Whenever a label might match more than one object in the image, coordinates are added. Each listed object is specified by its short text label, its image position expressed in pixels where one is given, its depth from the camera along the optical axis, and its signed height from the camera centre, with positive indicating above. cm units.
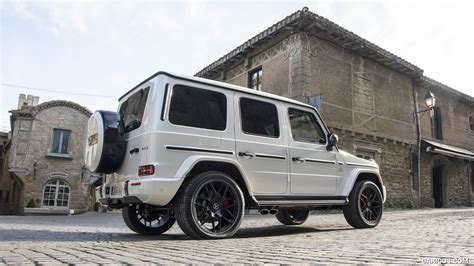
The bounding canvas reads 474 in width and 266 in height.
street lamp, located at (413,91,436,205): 1594 +307
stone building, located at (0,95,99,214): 2053 +174
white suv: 416 +48
